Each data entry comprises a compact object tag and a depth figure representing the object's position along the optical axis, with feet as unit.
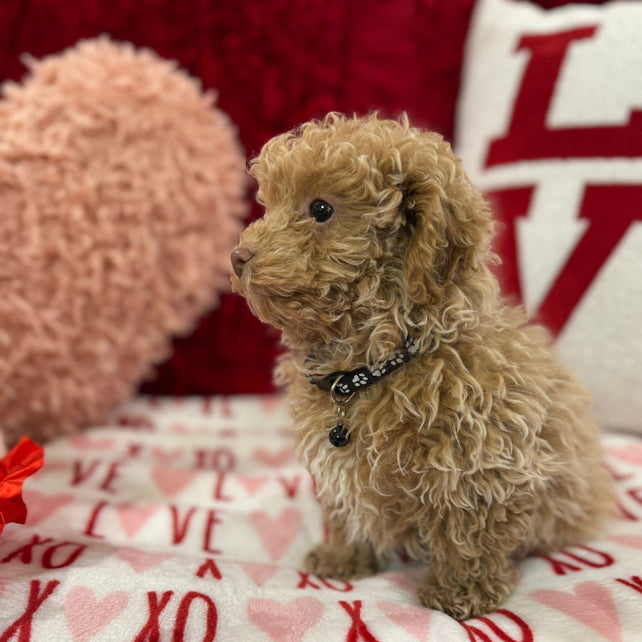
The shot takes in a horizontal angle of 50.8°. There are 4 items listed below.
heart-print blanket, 1.86
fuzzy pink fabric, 3.03
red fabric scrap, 1.92
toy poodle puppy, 1.78
